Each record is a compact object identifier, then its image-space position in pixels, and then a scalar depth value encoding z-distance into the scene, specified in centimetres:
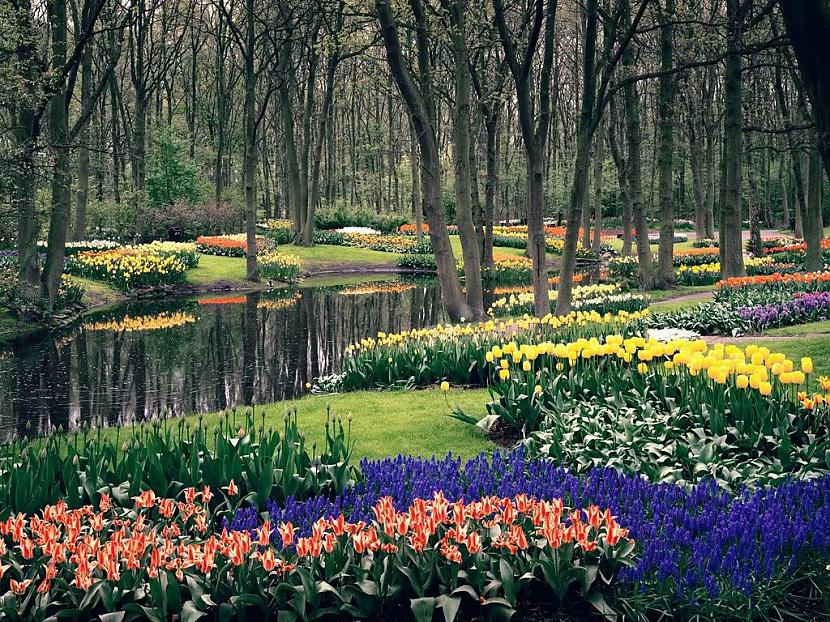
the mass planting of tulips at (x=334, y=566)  359
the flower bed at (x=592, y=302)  1419
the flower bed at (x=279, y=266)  2773
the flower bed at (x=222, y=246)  3241
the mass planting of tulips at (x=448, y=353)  968
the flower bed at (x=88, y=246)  2566
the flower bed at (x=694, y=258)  2609
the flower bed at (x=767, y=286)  1326
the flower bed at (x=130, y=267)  2350
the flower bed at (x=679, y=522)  358
